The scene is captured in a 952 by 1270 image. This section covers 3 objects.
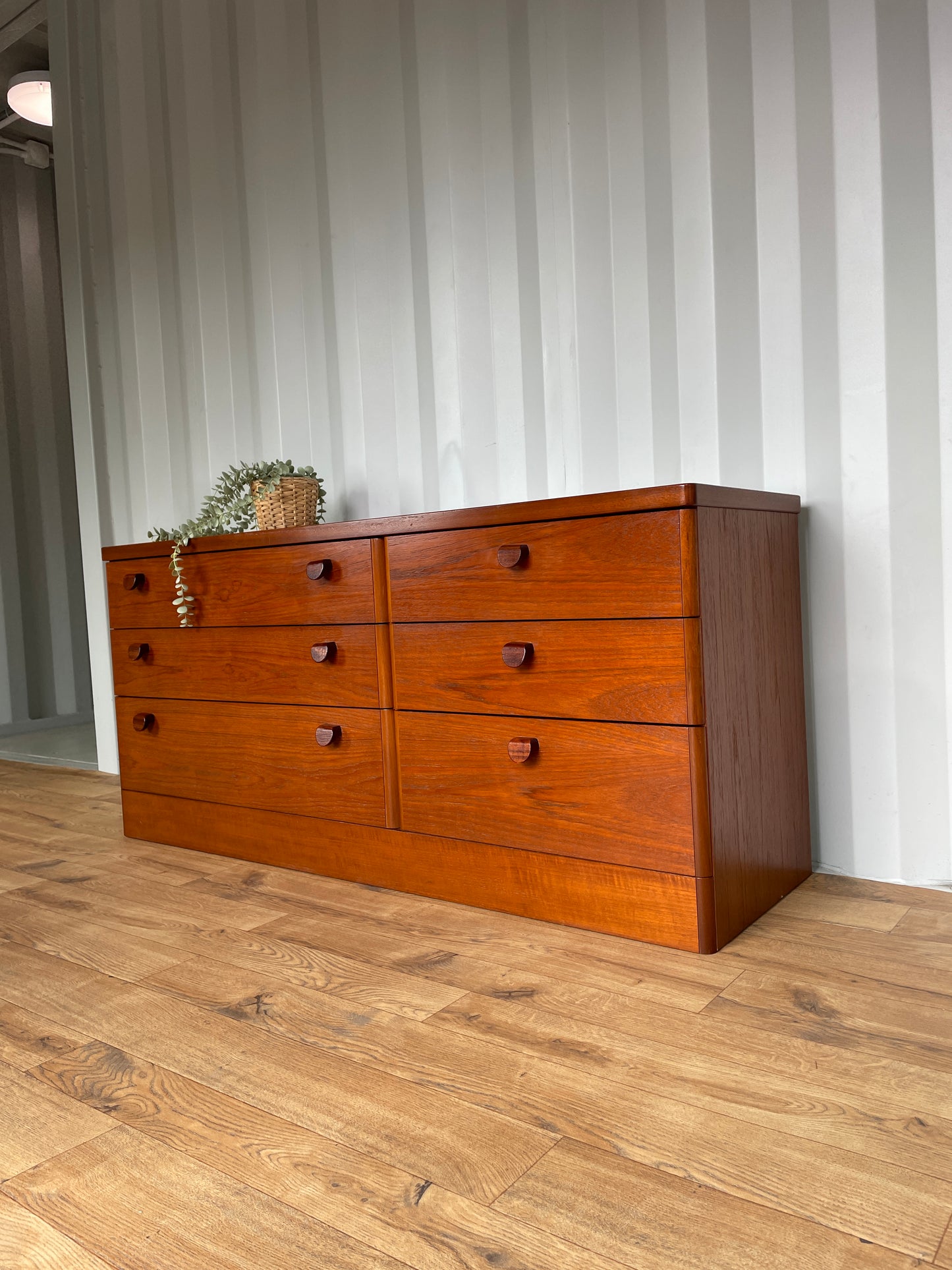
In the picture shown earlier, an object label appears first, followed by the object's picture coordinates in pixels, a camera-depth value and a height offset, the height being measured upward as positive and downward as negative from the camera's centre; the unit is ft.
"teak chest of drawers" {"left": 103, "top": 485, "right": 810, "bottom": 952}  4.67 -0.71
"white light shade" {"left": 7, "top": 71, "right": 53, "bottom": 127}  10.64 +5.69
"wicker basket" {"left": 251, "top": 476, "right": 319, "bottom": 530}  6.92 +0.61
